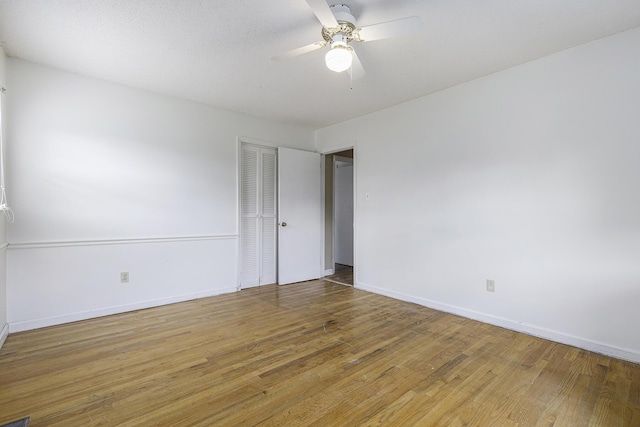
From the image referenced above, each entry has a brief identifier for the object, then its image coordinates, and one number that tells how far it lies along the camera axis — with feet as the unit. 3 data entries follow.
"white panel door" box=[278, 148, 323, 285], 14.58
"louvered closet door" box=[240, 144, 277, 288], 13.82
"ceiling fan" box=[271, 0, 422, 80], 5.89
